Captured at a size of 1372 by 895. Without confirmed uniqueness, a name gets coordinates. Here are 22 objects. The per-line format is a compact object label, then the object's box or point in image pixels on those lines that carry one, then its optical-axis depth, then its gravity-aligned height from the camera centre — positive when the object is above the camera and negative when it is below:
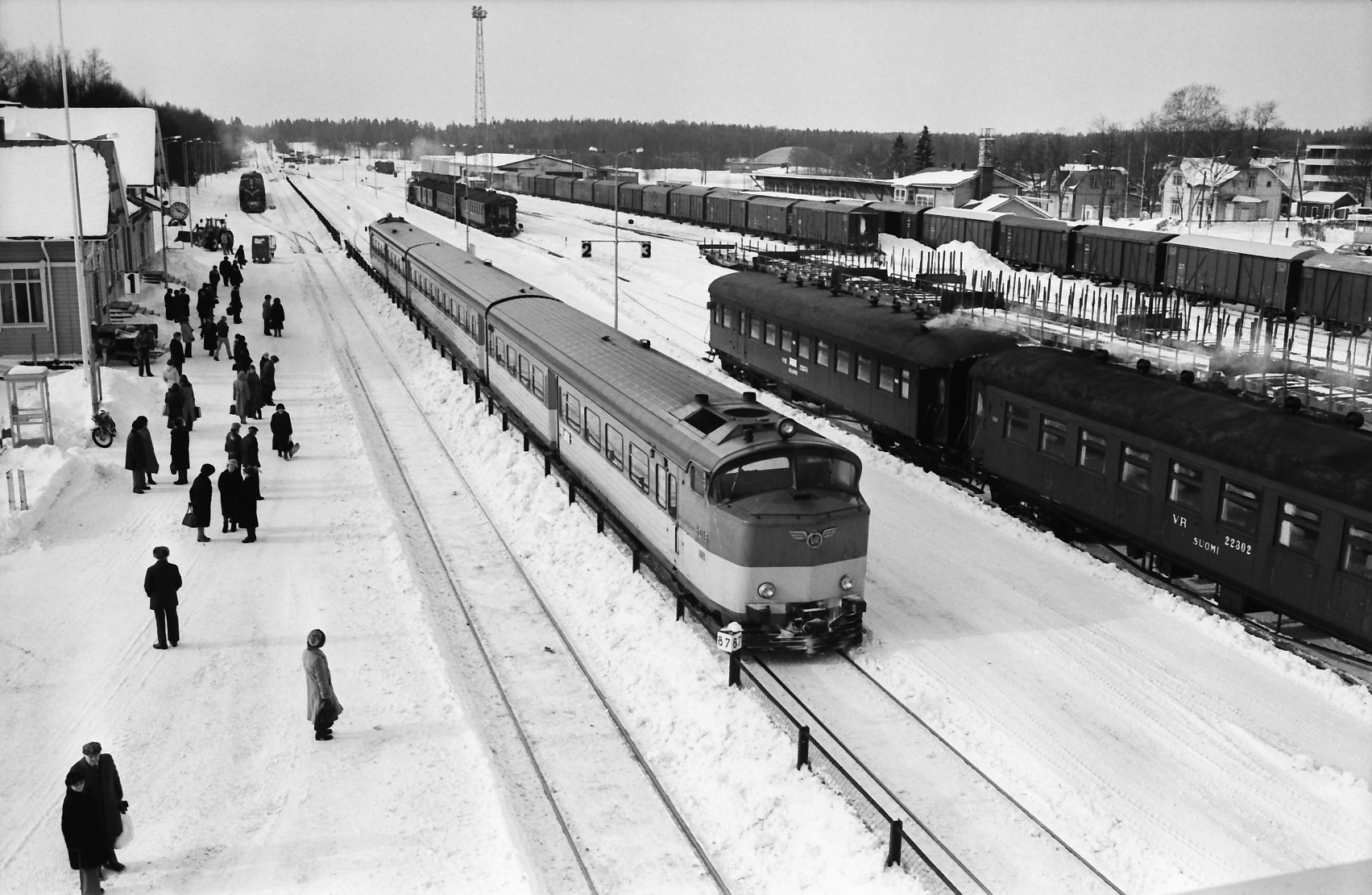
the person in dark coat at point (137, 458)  23.33 -5.50
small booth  24.72 -5.05
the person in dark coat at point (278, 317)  42.53 -4.94
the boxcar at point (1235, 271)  43.69 -3.11
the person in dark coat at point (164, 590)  15.83 -5.50
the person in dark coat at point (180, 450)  23.94 -5.50
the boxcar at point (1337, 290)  40.00 -3.36
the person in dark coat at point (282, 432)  26.42 -5.60
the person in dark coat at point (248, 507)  20.84 -5.71
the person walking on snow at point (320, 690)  13.70 -5.85
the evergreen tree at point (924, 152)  133.12 +3.75
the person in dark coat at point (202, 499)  20.64 -5.56
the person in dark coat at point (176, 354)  32.94 -4.91
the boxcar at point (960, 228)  62.06 -2.23
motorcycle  26.69 -5.70
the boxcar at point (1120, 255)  50.91 -2.93
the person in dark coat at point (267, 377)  30.86 -5.15
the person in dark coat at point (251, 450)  22.81 -5.19
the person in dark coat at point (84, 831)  10.59 -5.78
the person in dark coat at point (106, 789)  10.88 -5.65
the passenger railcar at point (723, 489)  15.25 -4.23
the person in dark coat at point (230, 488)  20.84 -5.40
